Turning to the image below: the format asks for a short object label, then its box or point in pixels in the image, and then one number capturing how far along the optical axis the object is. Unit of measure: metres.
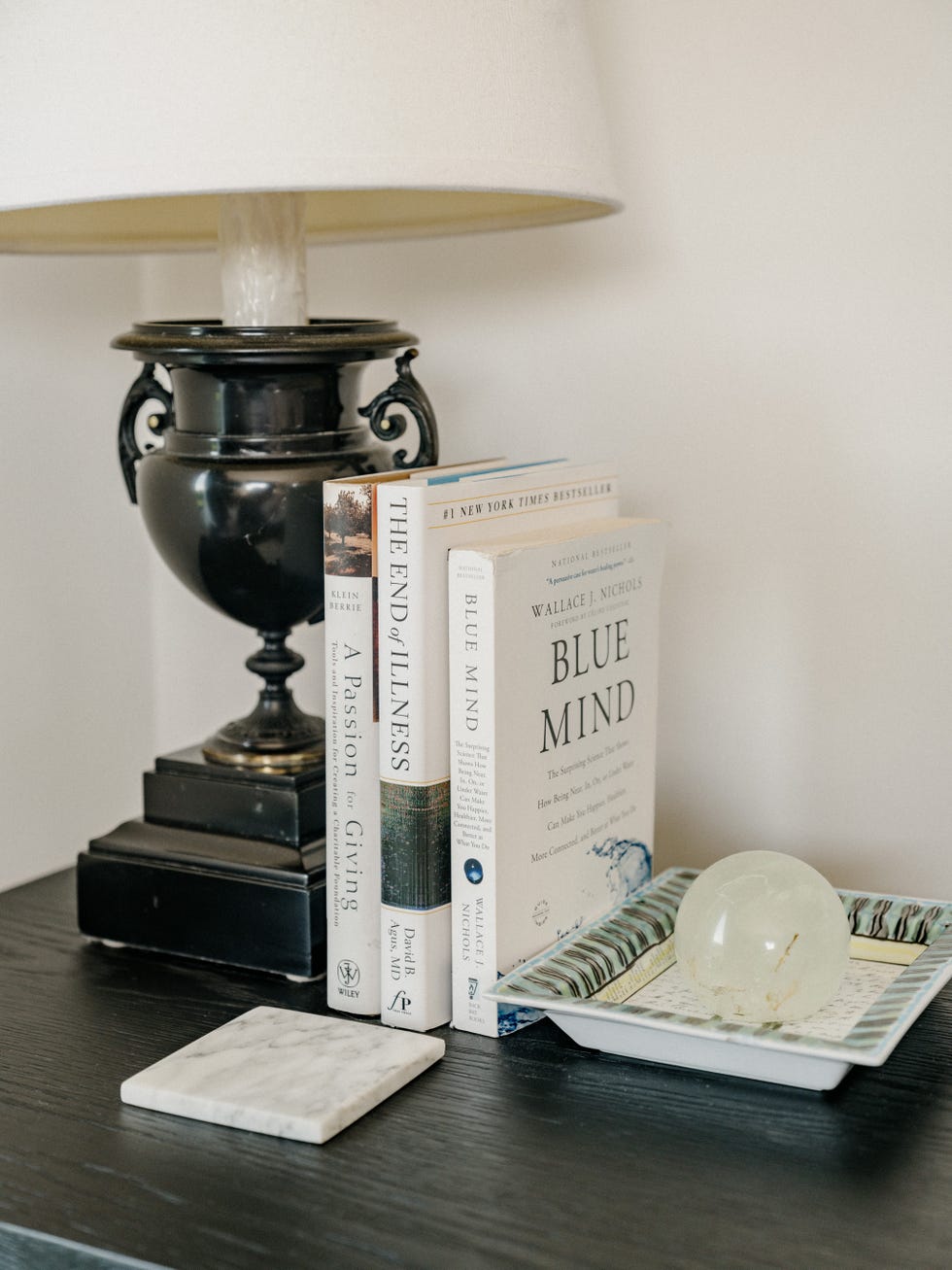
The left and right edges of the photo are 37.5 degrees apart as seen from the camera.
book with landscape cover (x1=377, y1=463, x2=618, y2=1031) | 0.76
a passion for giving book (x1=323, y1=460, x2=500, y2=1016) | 0.77
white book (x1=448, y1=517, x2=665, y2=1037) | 0.76
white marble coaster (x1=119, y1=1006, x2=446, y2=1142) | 0.67
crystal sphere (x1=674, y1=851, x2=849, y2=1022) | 0.72
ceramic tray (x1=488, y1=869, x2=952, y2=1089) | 0.69
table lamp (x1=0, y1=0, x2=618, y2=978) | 0.69
